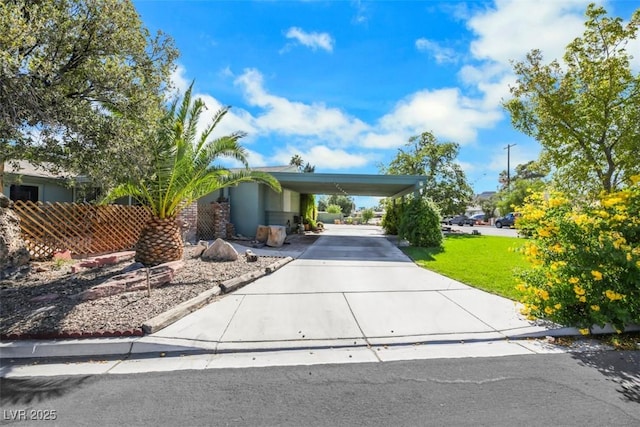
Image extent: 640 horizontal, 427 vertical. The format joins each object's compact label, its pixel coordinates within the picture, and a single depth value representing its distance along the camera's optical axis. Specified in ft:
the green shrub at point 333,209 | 142.11
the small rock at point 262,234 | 42.19
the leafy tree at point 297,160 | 200.34
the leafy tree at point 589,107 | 32.27
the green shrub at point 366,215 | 145.43
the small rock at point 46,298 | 16.21
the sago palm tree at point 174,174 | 22.34
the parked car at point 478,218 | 129.34
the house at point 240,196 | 43.29
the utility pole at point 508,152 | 124.33
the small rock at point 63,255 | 25.46
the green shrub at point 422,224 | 41.89
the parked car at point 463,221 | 125.13
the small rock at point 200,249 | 29.89
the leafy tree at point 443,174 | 78.43
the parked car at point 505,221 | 100.27
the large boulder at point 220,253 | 27.73
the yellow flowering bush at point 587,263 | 13.58
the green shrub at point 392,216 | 65.31
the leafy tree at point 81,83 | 12.91
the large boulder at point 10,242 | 21.24
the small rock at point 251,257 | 27.98
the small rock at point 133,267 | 22.10
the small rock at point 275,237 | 40.83
